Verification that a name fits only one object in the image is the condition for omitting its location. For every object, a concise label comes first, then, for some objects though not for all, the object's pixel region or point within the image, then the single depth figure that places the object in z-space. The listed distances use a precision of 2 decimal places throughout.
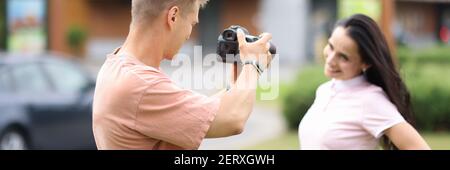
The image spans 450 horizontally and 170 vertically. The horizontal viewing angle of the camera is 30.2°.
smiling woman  3.43
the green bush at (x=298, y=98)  11.27
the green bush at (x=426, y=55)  16.14
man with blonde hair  2.51
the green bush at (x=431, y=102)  11.20
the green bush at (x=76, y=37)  28.42
